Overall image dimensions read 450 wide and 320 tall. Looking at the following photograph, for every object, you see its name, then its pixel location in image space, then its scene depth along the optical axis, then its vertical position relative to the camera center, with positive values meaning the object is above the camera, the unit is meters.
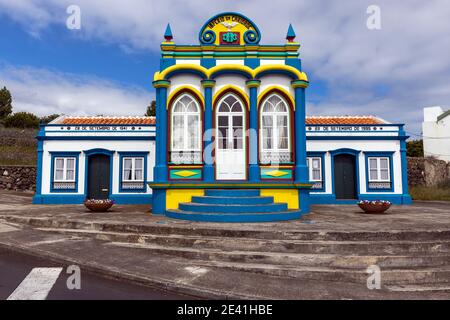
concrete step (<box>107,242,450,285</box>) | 4.98 -1.54
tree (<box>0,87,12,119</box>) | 39.91 +10.70
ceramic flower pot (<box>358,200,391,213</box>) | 9.82 -0.81
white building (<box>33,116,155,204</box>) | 13.92 +0.96
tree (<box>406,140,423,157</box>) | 33.41 +3.62
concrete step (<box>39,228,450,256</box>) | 5.86 -1.29
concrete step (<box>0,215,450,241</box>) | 6.25 -1.11
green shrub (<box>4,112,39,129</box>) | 37.38 +7.79
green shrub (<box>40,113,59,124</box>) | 41.35 +9.15
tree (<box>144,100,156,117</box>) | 39.04 +9.50
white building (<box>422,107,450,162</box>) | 27.67 +4.62
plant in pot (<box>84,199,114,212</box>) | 10.17 -0.77
